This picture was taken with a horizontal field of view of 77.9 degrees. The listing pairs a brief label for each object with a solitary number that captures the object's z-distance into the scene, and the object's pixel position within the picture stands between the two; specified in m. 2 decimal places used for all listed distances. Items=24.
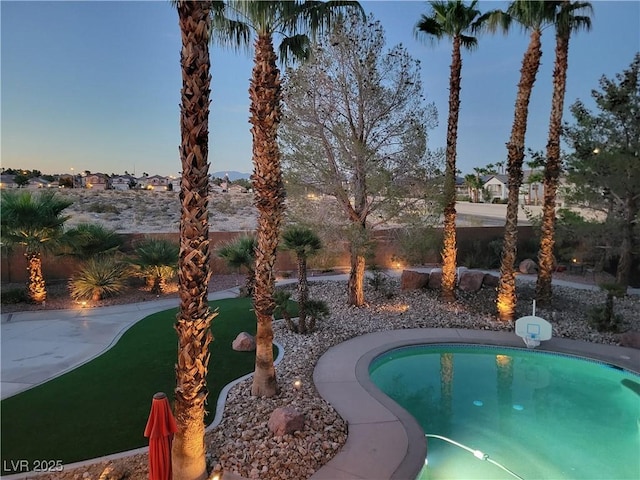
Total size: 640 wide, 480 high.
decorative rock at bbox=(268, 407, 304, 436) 5.95
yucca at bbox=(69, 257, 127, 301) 13.92
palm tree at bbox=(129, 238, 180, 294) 14.98
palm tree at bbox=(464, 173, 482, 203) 70.56
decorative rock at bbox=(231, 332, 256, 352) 9.70
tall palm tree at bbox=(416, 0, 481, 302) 11.98
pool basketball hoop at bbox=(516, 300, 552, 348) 9.94
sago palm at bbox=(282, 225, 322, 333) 10.72
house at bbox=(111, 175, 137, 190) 72.58
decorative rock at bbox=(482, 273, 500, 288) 15.12
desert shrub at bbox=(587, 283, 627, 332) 11.03
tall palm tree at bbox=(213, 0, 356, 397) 6.62
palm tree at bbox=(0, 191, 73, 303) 12.62
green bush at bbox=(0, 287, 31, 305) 13.34
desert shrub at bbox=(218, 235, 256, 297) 14.31
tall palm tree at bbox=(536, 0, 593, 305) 11.26
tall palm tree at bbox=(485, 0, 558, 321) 10.66
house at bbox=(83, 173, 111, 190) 66.88
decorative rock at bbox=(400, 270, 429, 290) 15.19
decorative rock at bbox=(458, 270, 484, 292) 14.76
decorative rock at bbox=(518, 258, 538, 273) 19.48
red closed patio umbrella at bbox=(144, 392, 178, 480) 4.18
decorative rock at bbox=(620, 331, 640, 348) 10.15
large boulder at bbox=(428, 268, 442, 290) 15.20
